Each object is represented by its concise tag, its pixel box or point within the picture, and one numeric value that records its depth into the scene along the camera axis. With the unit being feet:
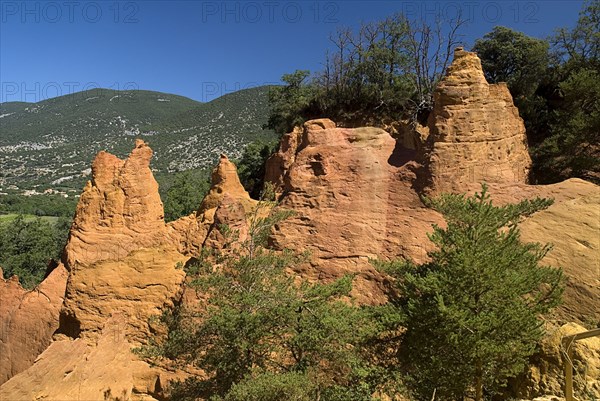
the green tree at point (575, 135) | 62.03
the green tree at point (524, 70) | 83.35
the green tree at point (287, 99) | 119.03
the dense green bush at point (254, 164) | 131.97
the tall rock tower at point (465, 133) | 45.57
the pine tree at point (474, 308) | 27.84
